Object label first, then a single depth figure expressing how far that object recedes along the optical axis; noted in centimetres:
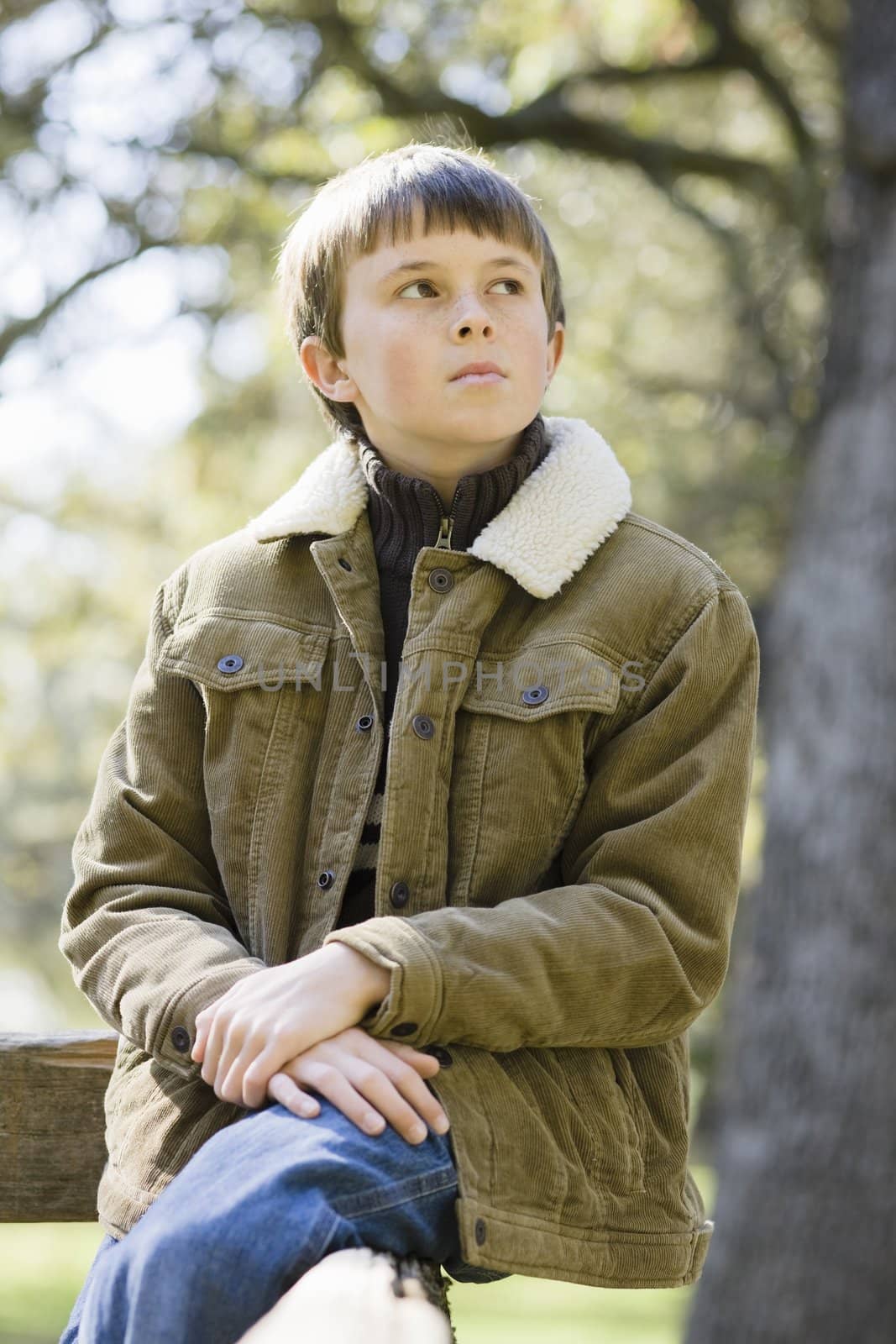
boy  323
